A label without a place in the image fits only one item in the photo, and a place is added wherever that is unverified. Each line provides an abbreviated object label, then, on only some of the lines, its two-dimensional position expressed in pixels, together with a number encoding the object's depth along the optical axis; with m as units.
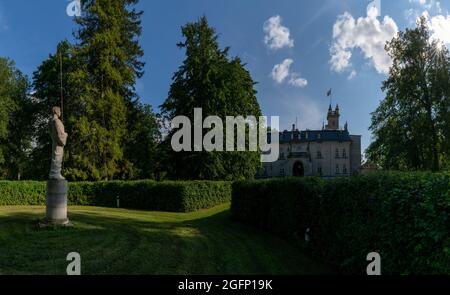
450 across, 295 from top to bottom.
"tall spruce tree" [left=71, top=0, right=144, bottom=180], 36.72
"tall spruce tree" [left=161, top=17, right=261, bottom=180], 36.12
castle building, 86.12
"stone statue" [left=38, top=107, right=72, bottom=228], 15.07
